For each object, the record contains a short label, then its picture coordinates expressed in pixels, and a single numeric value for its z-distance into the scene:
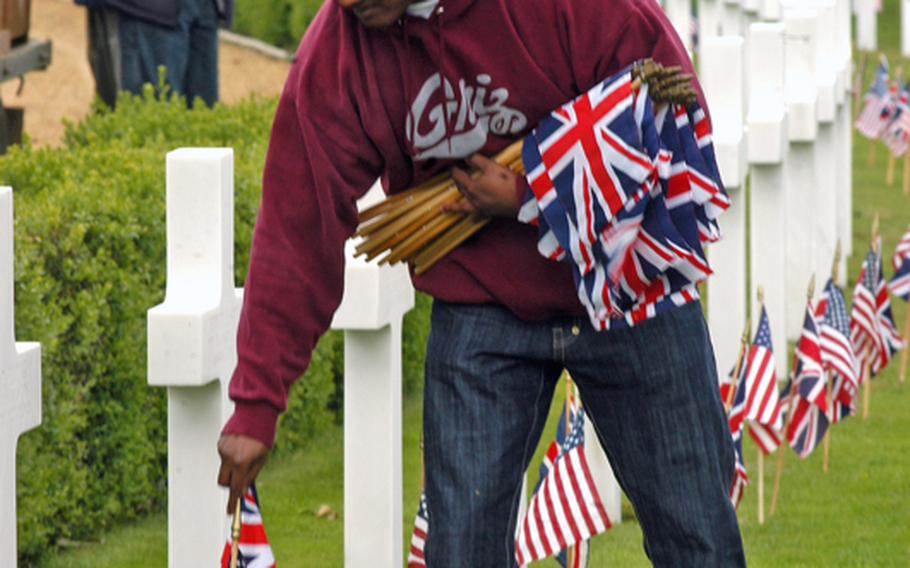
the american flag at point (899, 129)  30.91
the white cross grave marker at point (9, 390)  8.54
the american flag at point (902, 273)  19.19
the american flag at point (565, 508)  11.30
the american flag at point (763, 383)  14.21
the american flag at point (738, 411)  13.52
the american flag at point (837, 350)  15.68
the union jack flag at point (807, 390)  14.95
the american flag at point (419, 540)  10.66
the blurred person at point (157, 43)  22.36
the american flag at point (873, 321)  17.53
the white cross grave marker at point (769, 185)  17.61
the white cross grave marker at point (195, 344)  9.52
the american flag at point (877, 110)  31.78
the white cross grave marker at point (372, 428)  11.18
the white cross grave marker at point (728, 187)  15.36
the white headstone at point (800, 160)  19.06
